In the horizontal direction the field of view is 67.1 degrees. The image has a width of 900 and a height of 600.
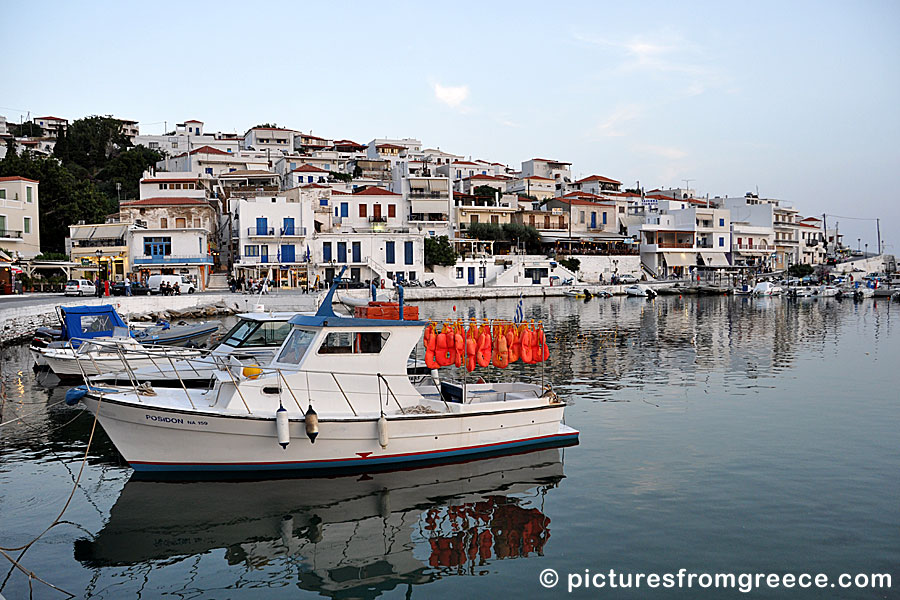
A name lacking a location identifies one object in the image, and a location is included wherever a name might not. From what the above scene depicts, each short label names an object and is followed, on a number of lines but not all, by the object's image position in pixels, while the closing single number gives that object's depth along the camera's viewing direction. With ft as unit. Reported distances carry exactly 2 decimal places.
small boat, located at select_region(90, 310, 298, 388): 55.52
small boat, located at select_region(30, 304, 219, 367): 76.95
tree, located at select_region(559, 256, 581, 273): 240.32
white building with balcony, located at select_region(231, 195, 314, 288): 191.11
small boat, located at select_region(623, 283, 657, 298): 219.92
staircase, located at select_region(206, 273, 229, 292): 186.38
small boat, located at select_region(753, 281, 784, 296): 231.09
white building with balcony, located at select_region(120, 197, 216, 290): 179.42
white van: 155.43
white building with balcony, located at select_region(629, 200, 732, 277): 268.82
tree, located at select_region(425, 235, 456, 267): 209.56
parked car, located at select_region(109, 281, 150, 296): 145.79
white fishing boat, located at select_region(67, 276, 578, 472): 38.24
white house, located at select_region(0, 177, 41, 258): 159.33
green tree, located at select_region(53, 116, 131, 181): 270.26
